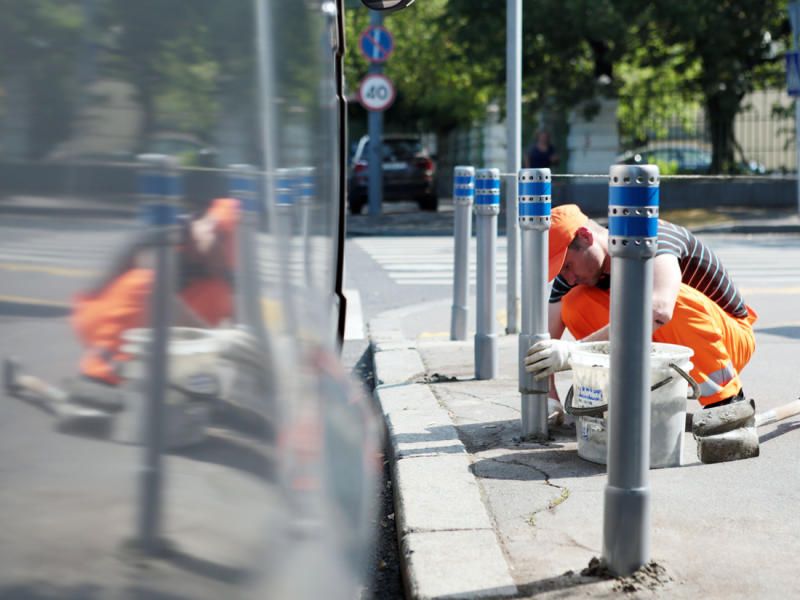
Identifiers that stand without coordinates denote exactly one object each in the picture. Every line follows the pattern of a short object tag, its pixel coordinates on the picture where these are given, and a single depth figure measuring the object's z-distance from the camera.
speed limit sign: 20.11
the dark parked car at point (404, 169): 25.05
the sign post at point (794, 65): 18.03
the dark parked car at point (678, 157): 25.05
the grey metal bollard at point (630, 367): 3.15
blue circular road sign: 20.45
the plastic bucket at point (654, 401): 4.29
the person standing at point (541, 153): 20.47
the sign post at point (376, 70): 20.14
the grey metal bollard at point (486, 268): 6.36
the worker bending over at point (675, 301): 4.61
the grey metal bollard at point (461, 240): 7.47
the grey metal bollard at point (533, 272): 4.61
